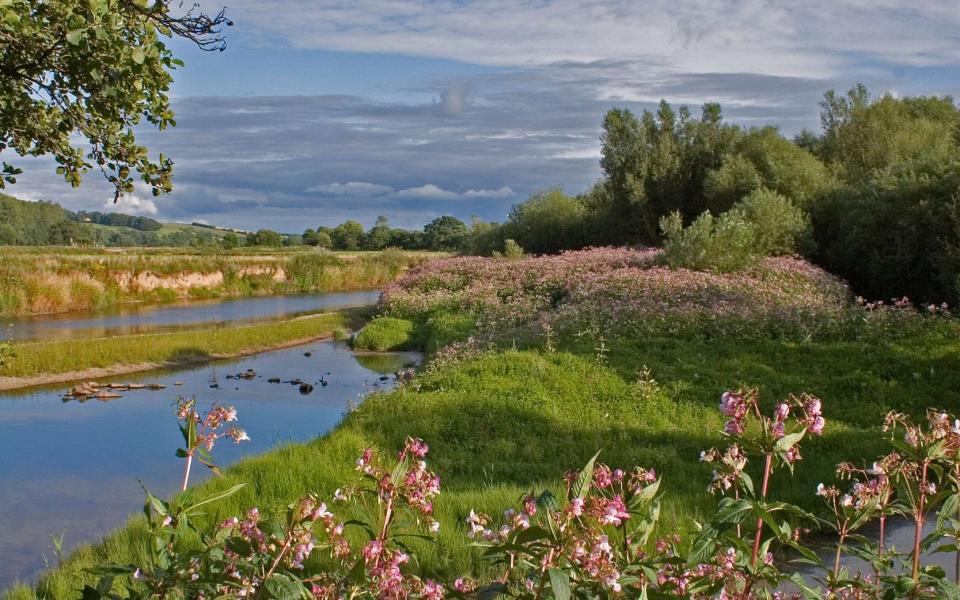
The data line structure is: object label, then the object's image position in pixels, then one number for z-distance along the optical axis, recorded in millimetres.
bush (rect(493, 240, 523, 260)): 37094
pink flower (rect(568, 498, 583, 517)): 2566
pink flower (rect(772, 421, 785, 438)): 2766
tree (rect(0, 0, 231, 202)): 4742
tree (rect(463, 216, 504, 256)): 45125
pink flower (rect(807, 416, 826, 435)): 2844
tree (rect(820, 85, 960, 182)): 32938
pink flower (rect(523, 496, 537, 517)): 2725
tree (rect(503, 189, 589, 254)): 40688
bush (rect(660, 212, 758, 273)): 22828
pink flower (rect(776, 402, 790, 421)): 2768
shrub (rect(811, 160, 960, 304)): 20750
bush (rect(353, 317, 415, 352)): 26922
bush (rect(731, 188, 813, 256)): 25844
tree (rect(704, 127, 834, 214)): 29781
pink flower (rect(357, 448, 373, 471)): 3182
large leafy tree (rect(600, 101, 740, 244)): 35125
